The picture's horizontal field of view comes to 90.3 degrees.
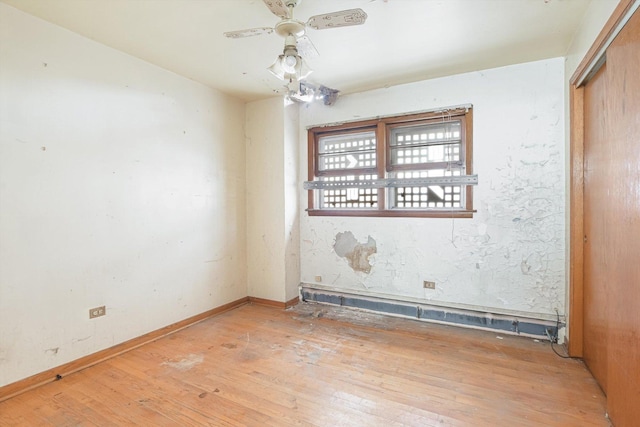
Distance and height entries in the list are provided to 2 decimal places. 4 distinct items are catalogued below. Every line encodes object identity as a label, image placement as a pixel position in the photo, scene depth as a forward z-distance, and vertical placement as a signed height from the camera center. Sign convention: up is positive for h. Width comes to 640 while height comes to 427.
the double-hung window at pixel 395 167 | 3.39 +0.49
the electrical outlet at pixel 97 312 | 2.61 -0.83
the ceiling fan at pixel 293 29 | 1.77 +1.08
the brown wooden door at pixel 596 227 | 2.03 -0.14
